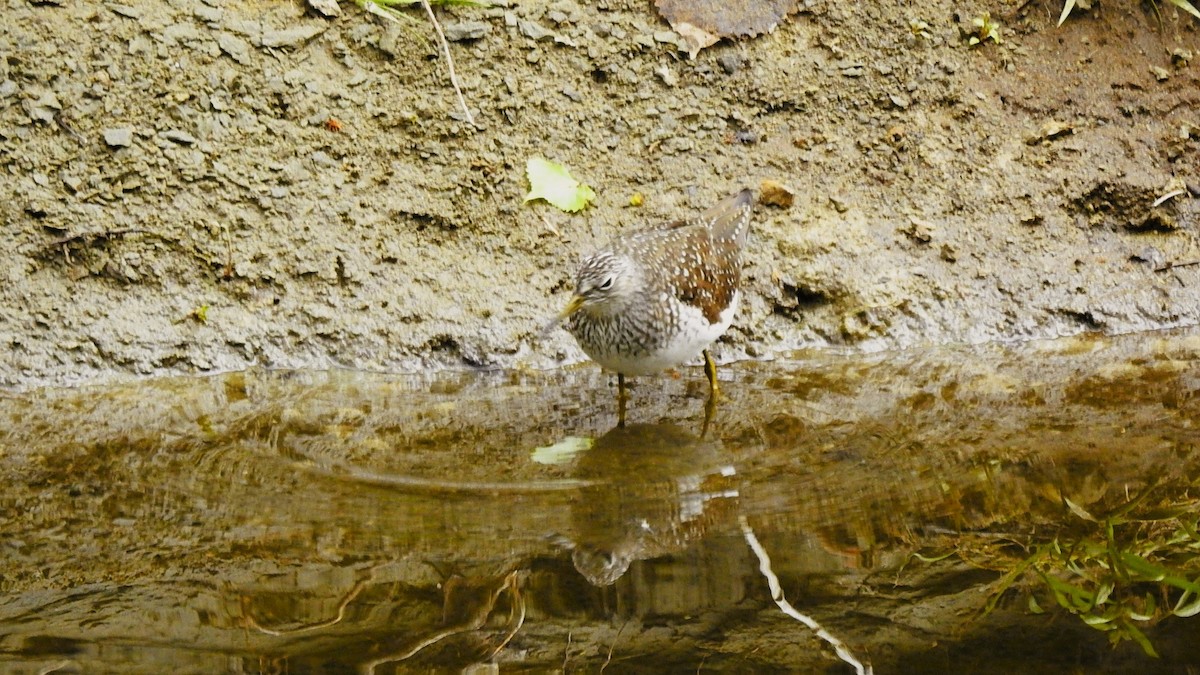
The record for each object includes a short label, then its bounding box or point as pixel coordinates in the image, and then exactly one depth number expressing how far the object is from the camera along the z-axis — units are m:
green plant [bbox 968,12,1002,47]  15.77
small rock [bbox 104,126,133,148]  13.46
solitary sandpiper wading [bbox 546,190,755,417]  11.14
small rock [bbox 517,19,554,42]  15.11
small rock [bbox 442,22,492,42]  14.94
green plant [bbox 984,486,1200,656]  7.93
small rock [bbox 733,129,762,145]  15.04
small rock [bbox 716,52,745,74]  15.37
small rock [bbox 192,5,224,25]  14.35
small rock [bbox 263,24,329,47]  14.39
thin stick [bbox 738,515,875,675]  7.29
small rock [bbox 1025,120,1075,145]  15.18
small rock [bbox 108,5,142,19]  14.09
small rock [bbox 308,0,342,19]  14.63
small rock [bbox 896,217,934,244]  14.37
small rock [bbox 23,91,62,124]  13.41
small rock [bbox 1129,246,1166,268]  14.41
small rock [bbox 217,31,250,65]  14.22
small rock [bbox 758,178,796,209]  14.48
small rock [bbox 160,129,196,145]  13.68
